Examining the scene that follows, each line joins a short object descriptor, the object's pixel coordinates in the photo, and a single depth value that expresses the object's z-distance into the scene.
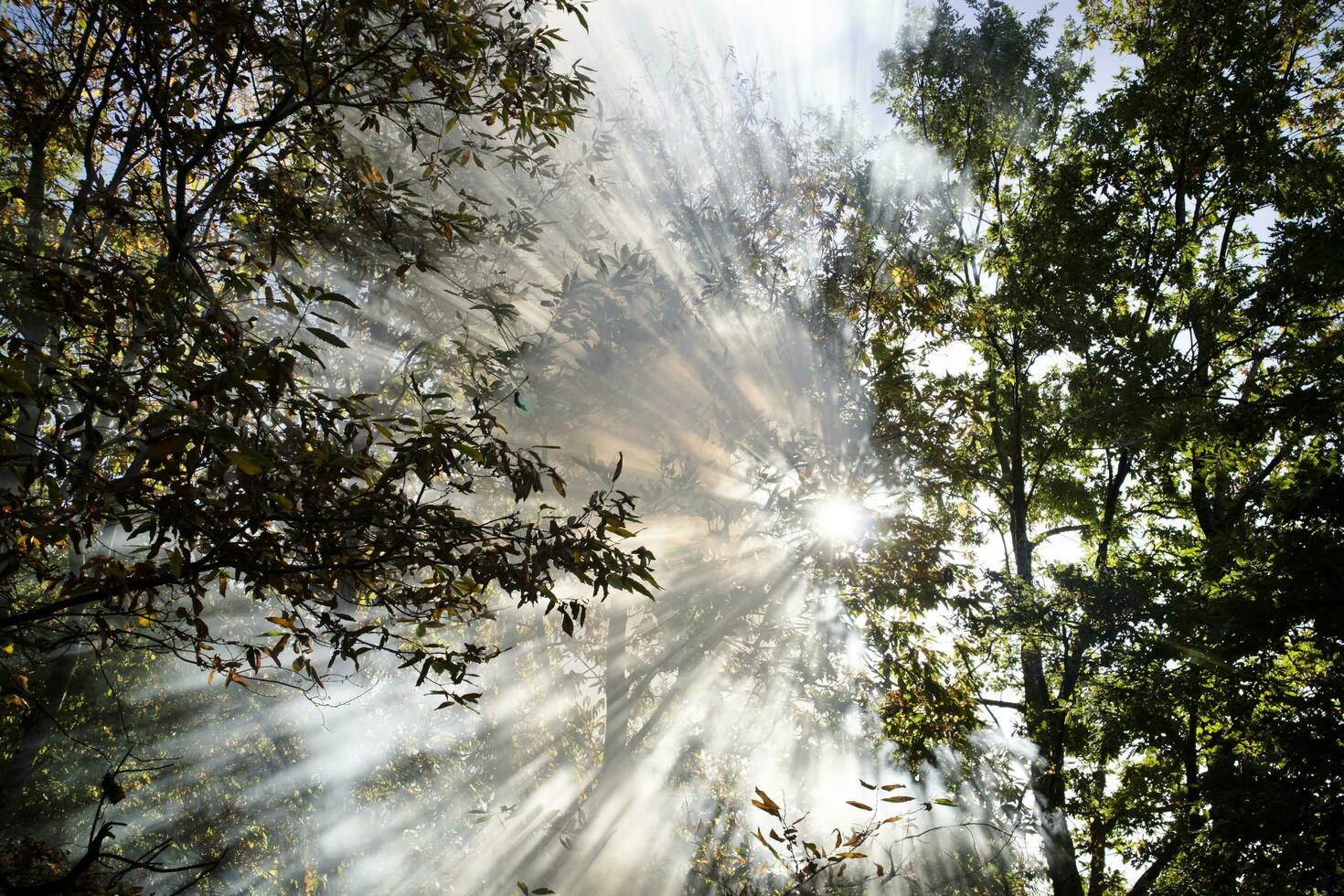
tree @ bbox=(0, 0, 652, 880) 2.22
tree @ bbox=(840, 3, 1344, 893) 6.30
